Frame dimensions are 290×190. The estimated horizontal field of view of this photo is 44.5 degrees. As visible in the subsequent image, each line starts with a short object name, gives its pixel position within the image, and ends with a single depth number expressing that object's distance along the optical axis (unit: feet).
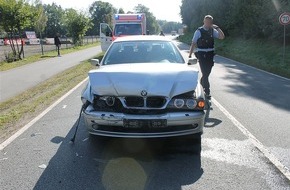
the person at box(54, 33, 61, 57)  99.60
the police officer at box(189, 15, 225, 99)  26.94
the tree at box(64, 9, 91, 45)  144.97
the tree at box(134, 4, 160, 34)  431.64
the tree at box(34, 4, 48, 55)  132.12
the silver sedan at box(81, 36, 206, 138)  15.44
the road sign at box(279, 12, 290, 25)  58.75
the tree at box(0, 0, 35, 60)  77.82
